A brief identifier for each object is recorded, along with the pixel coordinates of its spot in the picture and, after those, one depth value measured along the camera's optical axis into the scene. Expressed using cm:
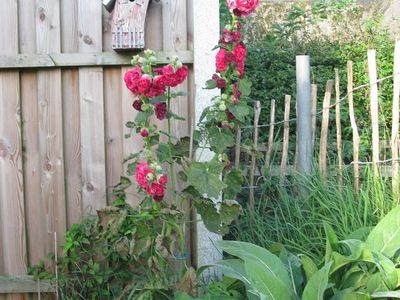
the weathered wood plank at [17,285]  361
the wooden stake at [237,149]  374
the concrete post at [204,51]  342
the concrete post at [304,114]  380
